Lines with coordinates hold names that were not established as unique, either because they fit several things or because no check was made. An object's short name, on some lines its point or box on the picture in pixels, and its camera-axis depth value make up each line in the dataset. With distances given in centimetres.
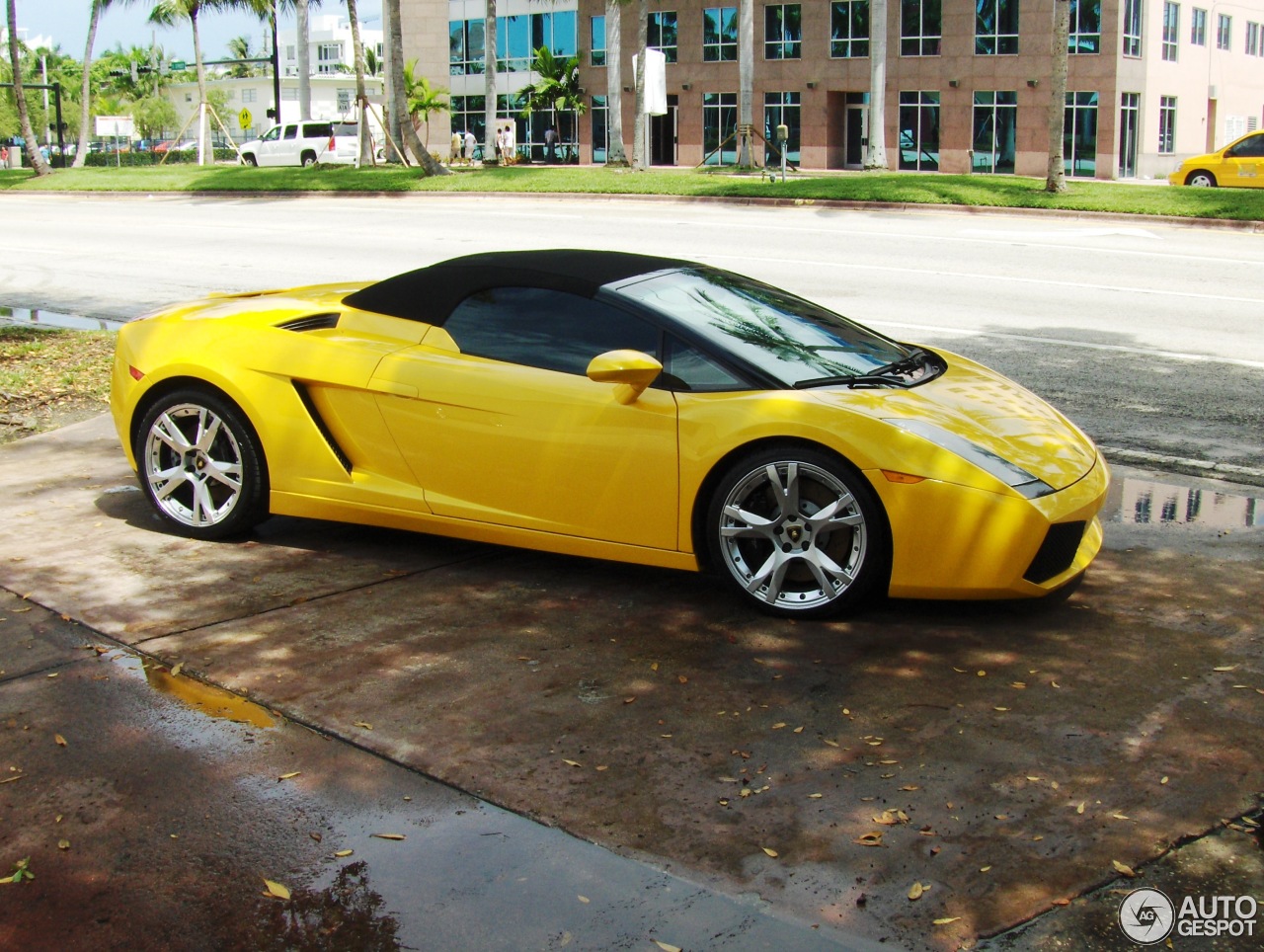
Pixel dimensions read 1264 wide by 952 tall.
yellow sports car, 479
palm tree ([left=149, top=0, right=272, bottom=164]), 5375
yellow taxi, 2866
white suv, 4959
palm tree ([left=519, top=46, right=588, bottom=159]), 5369
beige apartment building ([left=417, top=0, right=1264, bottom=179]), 4312
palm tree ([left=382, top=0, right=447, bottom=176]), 3303
